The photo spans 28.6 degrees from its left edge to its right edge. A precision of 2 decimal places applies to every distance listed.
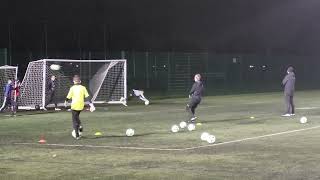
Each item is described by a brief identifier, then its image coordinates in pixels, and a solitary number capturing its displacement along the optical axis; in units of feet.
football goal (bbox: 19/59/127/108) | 104.94
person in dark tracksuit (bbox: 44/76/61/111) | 101.40
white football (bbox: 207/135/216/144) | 53.88
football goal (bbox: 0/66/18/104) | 107.96
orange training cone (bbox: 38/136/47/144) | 55.88
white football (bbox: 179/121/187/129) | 68.13
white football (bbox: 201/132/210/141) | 55.10
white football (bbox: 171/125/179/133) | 63.98
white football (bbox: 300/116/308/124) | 72.66
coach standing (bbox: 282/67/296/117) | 82.23
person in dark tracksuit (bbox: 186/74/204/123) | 72.90
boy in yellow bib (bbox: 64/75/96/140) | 58.39
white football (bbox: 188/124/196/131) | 65.59
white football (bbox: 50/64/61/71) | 107.24
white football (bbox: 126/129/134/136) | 60.49
